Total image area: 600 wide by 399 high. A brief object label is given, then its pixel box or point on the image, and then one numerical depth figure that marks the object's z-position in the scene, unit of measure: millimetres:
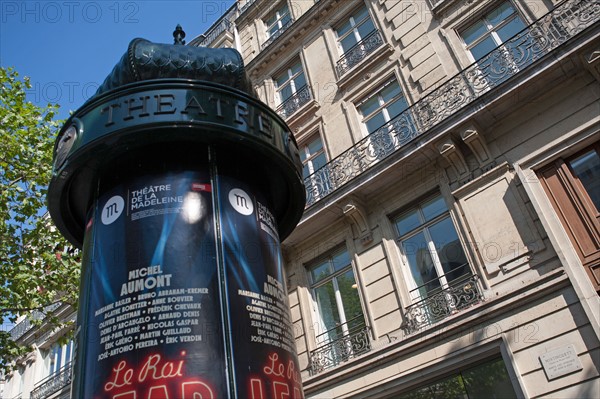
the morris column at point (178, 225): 3273
